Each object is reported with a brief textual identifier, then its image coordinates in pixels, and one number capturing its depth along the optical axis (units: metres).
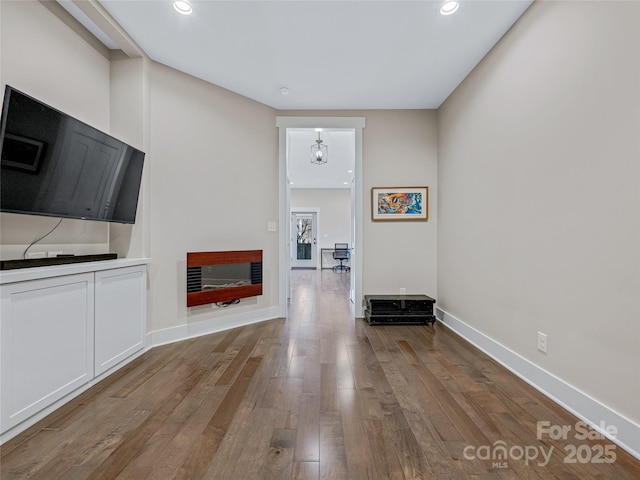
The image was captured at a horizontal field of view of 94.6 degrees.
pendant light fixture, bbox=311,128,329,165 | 5.14
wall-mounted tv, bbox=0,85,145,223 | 1.62
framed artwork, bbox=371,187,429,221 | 3.94
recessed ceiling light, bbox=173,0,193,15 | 2.18
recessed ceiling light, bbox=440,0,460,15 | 2.15
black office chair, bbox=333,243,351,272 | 9.62
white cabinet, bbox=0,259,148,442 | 1.55
